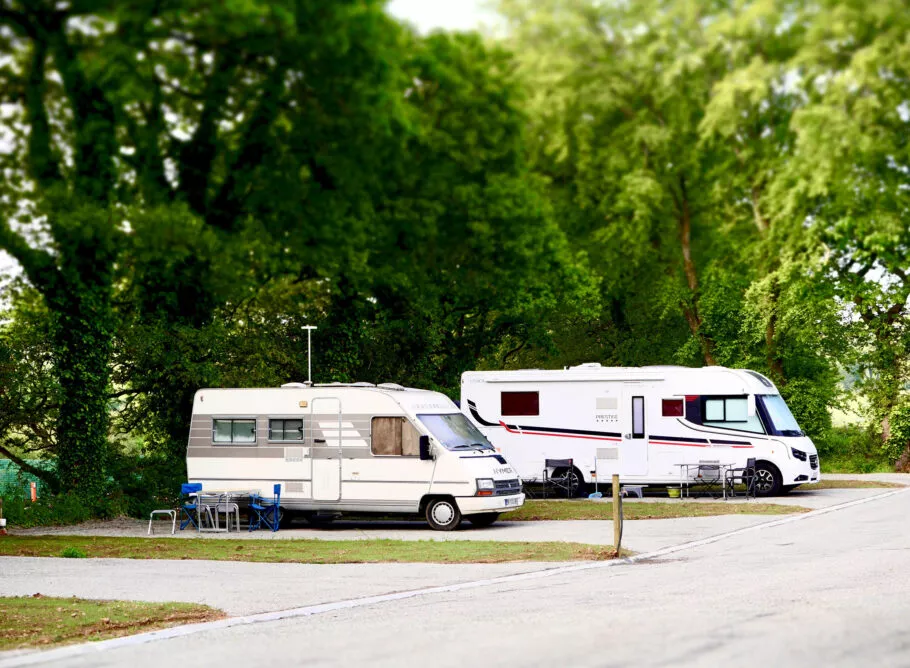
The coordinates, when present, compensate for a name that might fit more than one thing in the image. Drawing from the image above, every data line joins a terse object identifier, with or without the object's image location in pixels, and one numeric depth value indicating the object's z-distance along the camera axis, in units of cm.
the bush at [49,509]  2475
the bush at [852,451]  4275
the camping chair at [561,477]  3025
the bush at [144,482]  2680
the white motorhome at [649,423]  2942
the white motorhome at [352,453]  2298
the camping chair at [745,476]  2918
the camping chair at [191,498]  2361
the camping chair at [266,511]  2369
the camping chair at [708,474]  2920
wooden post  1741
